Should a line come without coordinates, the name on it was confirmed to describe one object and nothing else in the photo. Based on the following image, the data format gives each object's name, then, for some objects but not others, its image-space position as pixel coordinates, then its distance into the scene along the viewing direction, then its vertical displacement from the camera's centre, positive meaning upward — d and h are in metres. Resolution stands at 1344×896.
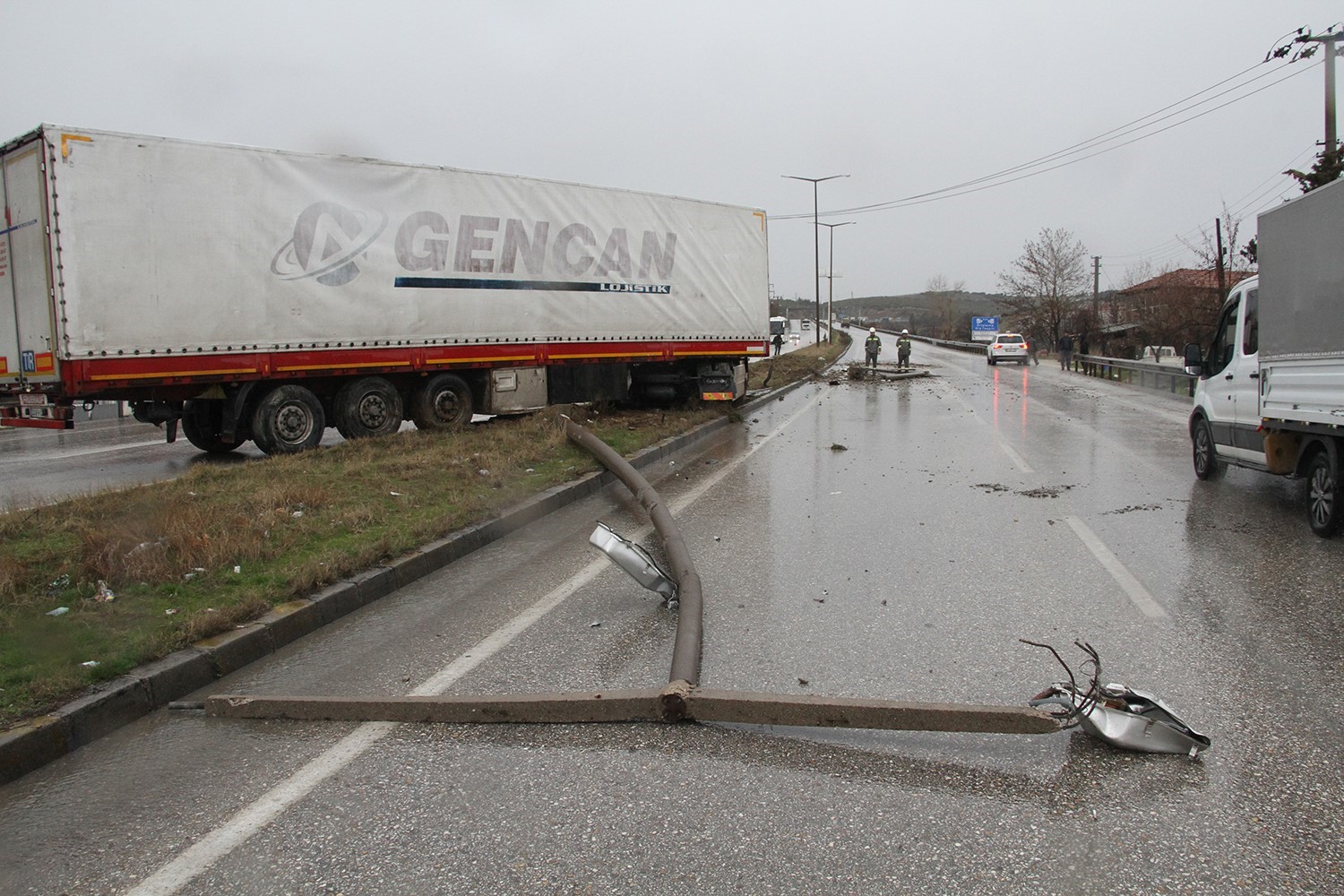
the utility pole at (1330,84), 20.48 +5.71
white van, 7.00 -0.12
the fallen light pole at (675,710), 3.65 -1.46
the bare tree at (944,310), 121.09 +6.47
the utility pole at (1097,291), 64.39 +4.56
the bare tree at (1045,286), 73.81 +5.31
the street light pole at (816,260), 65.50 +7.07
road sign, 85.00 +2.34
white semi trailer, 9.98 +1.07
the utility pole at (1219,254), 34.12 +3.68
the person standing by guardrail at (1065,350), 45.12 +0.01
